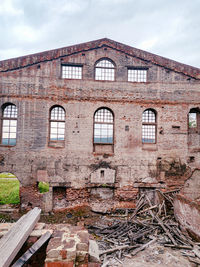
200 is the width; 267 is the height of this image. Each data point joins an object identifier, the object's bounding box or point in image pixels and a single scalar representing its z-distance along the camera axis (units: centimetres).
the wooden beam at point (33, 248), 283
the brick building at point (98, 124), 1062
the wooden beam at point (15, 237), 257
